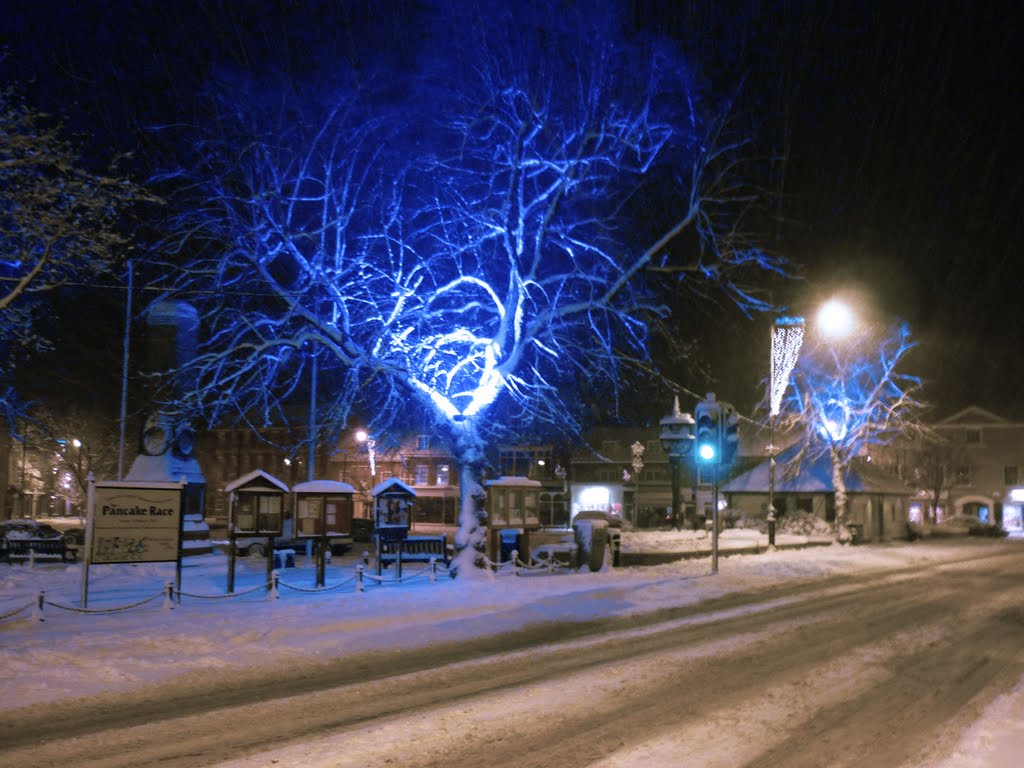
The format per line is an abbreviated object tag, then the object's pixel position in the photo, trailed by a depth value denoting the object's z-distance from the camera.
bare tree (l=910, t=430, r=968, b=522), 72.56
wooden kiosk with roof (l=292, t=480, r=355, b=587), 21.08
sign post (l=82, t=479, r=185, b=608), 16.25
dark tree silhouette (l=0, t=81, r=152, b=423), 13.48
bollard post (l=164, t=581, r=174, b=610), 15.71
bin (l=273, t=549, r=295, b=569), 25.95
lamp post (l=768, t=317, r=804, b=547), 34.84
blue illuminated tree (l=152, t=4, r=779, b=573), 20.47
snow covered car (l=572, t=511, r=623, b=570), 23.95
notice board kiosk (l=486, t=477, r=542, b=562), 23.16
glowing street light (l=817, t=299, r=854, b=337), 32.44
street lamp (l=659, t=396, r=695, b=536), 35.12
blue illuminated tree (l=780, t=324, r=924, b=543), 41.34
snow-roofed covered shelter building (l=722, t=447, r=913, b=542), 48.75
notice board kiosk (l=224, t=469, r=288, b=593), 19.31
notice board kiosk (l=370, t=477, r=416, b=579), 26.67
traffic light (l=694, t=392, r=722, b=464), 22.30
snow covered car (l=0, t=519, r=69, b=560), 26.42
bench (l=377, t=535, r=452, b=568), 25.94
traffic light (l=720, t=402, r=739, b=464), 22.34
